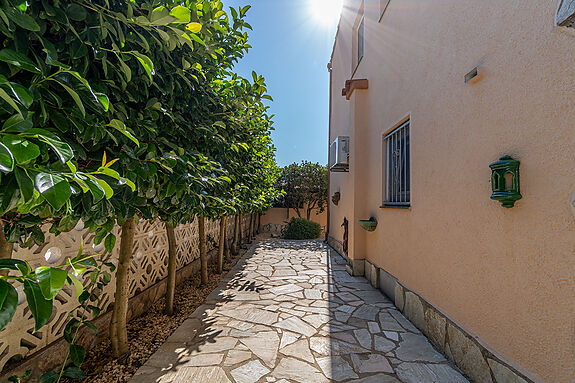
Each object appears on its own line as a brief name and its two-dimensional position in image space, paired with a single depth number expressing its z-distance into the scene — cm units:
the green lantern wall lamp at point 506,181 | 170
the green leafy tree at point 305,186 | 1239
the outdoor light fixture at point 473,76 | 207
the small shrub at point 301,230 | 1052
